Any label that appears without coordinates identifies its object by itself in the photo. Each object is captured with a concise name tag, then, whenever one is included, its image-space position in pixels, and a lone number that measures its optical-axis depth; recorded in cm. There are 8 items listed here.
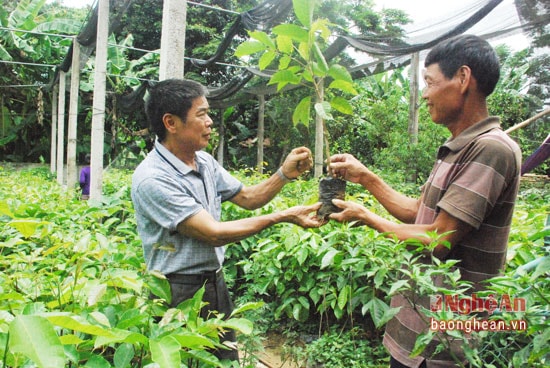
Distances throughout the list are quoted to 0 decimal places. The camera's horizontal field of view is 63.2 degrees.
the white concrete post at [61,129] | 1098
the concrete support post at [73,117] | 866
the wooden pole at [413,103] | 718
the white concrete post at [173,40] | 345
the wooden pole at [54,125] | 1362
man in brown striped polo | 146
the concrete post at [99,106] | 602
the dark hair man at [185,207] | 193
